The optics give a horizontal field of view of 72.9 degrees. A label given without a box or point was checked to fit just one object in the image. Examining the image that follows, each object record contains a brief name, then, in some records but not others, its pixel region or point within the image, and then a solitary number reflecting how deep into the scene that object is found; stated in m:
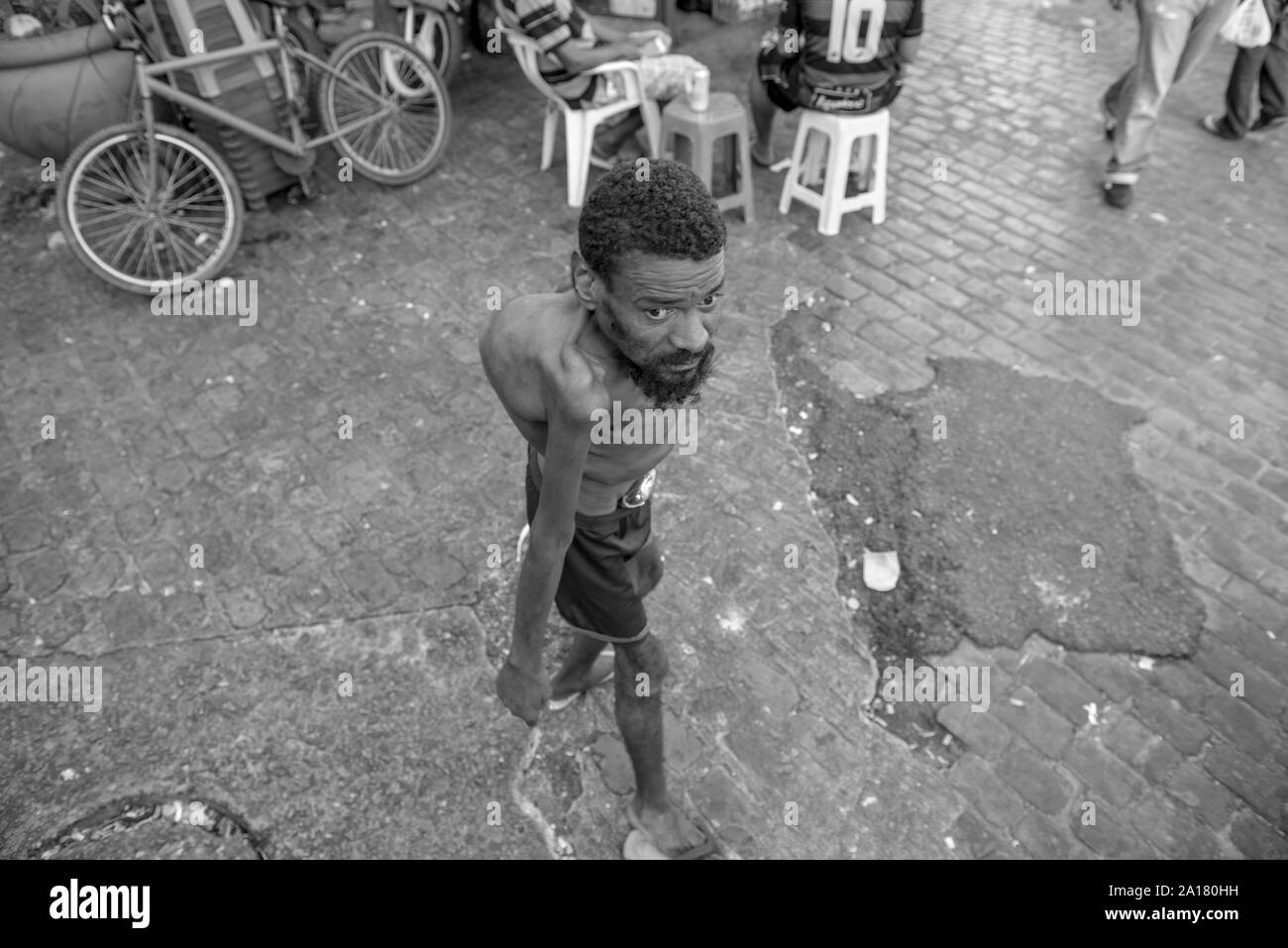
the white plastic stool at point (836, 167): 5.73
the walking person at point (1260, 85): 6.93
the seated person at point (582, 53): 5.63
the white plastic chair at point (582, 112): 5.94
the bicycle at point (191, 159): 5.16
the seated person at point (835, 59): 5.32
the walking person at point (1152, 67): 5.96
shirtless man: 1.87
